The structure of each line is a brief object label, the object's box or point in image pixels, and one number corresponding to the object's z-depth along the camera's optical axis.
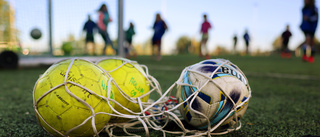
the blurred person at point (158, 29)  10.38
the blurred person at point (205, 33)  11.21
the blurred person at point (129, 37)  14.22
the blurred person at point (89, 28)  9.62
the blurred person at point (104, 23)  8.54
